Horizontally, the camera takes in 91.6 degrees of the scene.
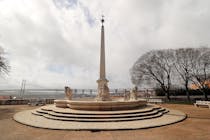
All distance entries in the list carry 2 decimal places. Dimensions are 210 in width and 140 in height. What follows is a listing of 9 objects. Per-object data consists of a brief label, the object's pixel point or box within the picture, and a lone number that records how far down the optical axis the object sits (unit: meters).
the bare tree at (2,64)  15.83
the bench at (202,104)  12.93
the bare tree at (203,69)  18.00
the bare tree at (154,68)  20.65
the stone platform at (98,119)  5.95
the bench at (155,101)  17.35
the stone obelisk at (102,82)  10.79
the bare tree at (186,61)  18.68
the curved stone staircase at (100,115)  6.80
